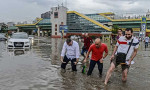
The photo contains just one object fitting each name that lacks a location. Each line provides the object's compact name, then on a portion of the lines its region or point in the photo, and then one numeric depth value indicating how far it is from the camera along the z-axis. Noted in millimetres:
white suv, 16234
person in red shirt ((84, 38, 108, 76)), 6336
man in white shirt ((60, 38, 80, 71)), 7105
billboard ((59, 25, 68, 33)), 78269
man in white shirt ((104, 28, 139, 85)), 5590
